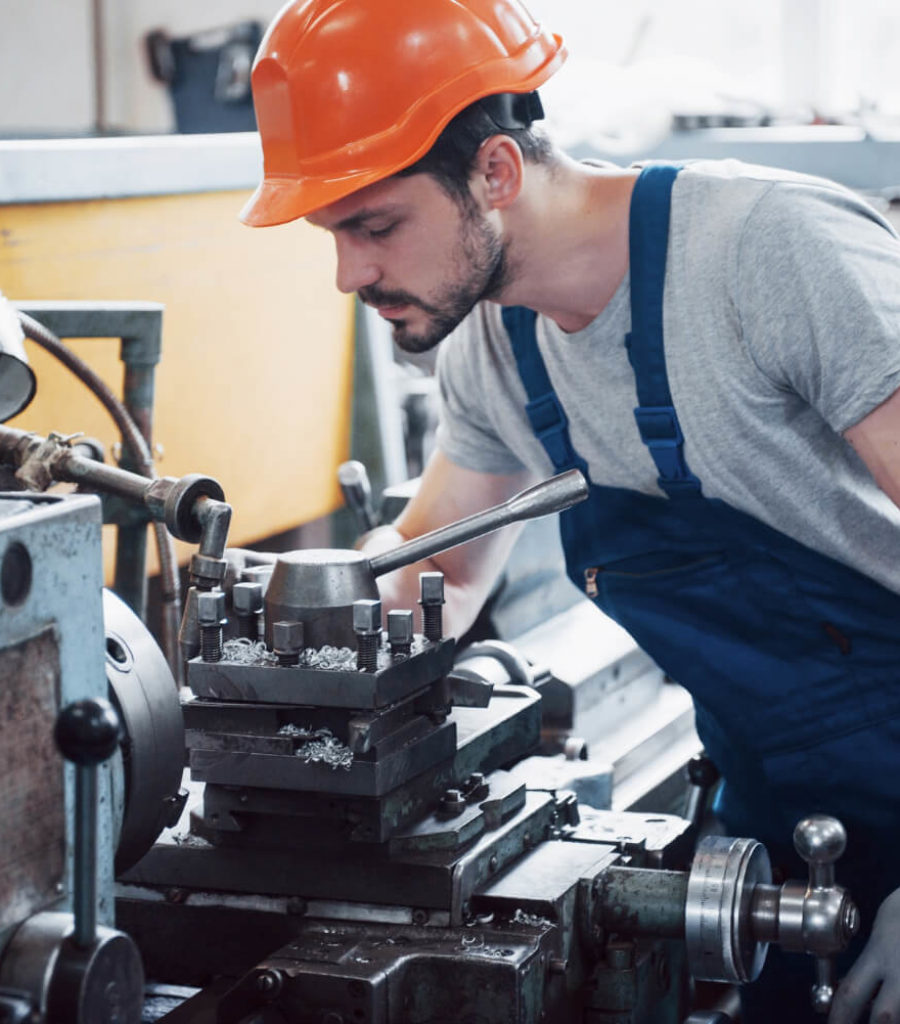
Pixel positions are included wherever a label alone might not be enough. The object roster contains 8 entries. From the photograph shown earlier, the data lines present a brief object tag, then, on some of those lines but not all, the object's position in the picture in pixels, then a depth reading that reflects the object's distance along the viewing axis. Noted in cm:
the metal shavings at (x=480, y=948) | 219
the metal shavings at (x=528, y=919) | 224
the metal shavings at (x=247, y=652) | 227
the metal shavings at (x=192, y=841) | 231
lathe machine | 218
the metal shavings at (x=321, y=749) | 224
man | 251
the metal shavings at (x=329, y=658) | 225
